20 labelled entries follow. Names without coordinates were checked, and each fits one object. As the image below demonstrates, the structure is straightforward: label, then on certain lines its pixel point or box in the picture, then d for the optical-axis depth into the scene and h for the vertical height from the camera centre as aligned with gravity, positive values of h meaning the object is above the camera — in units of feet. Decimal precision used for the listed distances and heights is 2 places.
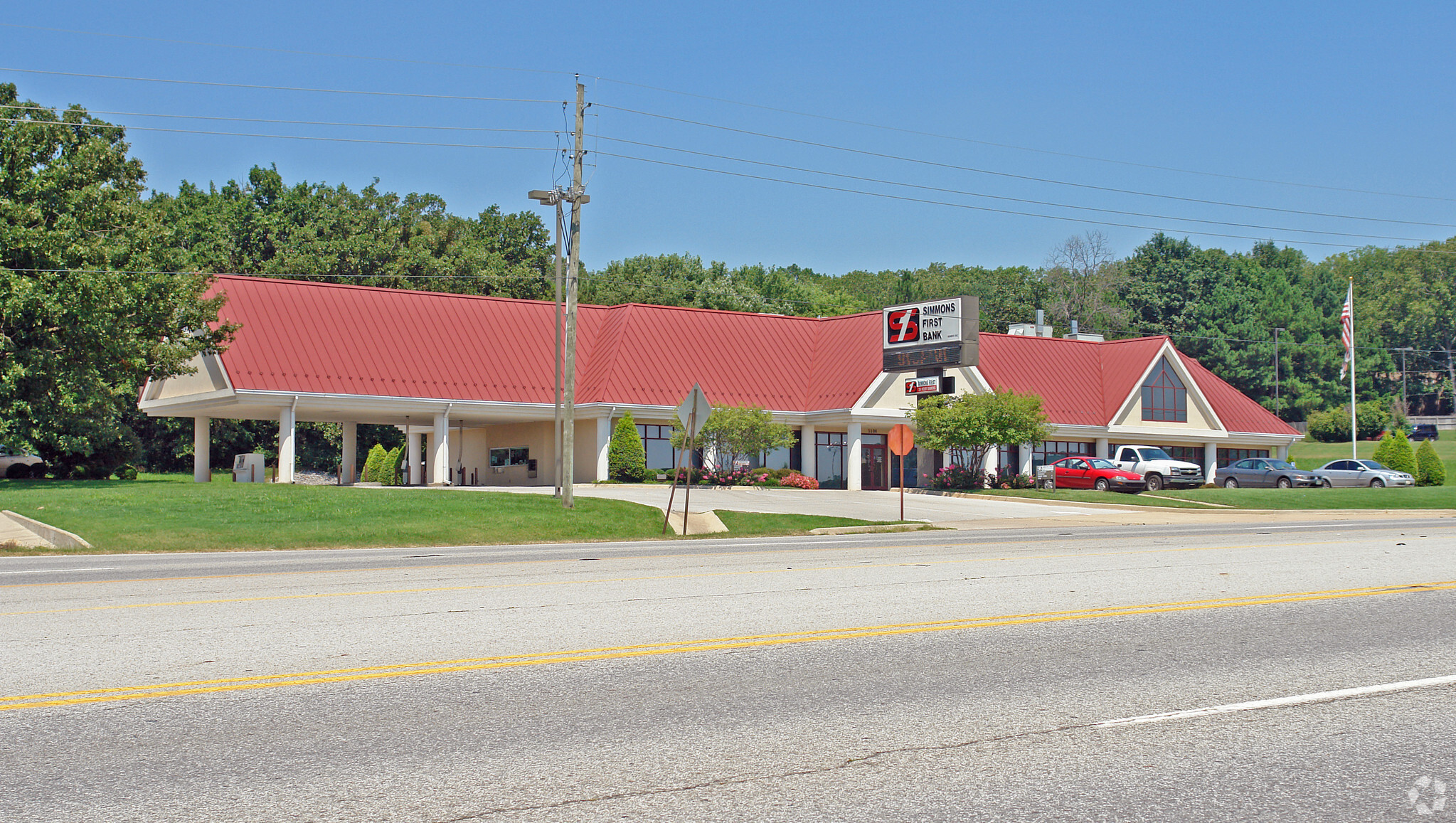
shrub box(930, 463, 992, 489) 149.59 -4.54
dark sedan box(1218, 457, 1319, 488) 157.99 -3.96
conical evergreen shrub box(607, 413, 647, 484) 139.85 -1.54
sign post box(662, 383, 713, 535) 76.28 +1.97
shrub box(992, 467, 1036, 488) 153.28 -4.81
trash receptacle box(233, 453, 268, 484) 135.13 -3.97
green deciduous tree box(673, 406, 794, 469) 136.56 +0.92
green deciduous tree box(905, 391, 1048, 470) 142.51 +2.88
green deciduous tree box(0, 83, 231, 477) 104.99 +13.74
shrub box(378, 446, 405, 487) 177.88 -4.68
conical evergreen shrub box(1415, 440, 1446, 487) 171.12 -2.88
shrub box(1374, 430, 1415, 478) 174.19 -0.86
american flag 180.23 +18.91
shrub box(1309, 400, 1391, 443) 277.85 +5.89
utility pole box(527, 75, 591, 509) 93.56 +11.83
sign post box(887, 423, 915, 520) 100.32 +0.26
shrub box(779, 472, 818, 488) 145.18 -4.90
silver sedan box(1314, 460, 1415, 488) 153.89 -3.70
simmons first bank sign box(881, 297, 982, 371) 151.33 +14.53
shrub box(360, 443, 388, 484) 188.34 -4.11
